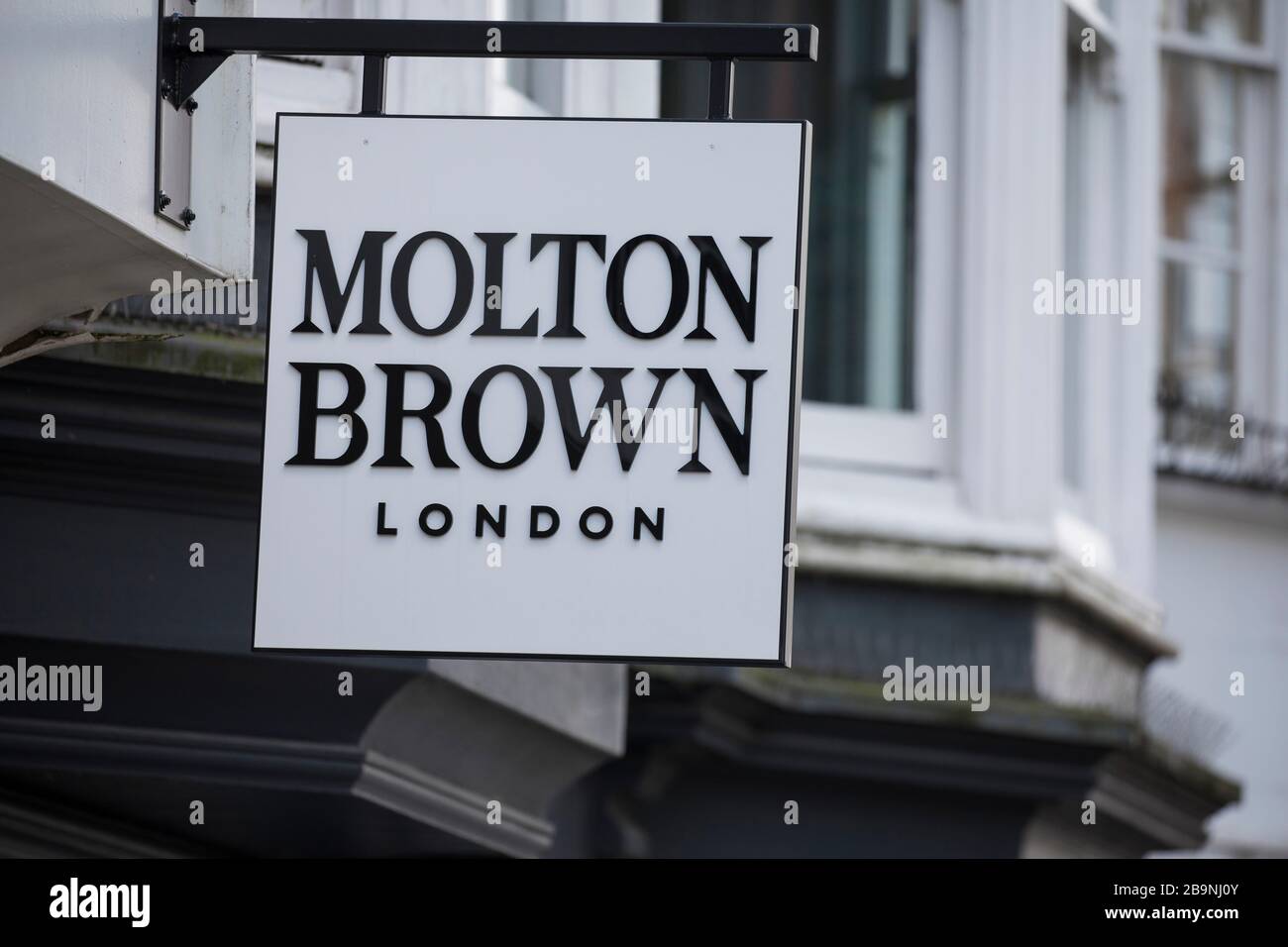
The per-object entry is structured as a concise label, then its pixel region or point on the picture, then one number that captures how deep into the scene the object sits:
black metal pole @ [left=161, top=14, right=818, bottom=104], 8.05
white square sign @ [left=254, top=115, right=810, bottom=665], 7.86
